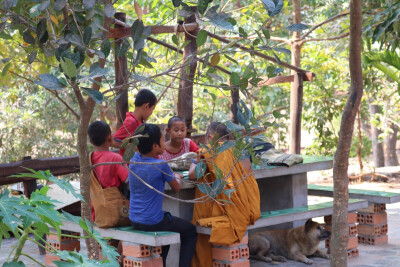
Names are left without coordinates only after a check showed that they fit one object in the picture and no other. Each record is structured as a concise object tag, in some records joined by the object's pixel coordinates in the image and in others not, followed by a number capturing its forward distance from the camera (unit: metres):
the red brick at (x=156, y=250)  7.36
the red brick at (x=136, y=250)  7.28
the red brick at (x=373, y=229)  10.17
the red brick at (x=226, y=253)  7.71
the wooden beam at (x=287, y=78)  12.17
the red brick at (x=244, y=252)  7.80
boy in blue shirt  7.24
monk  7.72
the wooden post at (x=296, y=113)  12.38
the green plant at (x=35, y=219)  2.83
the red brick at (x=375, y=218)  10.16
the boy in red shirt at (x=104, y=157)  7.69
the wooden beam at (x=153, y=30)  8.67
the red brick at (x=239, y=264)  7.69
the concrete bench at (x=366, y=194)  10.03
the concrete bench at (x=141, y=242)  7.09
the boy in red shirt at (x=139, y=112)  8.20
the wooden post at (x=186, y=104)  10.23
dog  8.81
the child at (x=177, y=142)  8.37
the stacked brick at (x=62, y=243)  8.59
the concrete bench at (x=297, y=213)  8.13
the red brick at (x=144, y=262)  7.29
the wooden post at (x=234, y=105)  11.13
